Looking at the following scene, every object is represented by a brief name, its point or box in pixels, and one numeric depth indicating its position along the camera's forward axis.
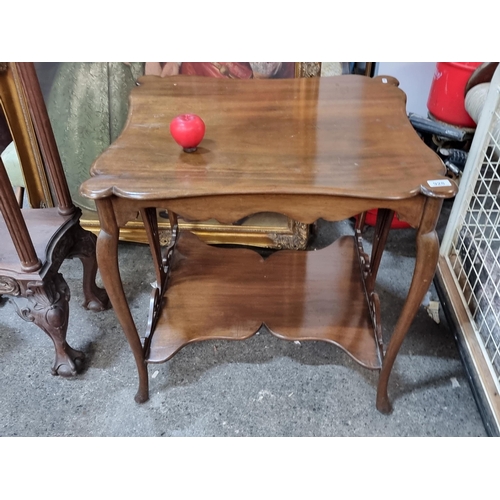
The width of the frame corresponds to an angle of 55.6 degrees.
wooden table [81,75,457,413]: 0.84
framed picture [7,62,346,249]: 1.36
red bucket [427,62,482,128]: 1.59
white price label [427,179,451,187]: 0.81
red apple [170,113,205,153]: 0.88
